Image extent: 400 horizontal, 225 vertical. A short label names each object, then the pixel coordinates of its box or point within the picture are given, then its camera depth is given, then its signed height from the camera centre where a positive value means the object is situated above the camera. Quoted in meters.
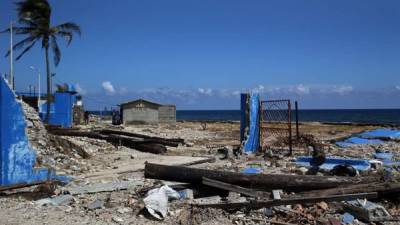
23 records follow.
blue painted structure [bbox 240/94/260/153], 15.82 -0.26
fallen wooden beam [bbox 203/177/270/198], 7.88 -1.39
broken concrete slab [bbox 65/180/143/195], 8.73 -1.51
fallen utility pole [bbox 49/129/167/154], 17.24 -1.11
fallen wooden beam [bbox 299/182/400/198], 7.50 -1.33
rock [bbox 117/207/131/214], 7.30 -1.61
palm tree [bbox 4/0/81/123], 30.58 +6.53
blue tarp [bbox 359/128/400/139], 24.81 -1.29
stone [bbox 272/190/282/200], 7.42 -1.39
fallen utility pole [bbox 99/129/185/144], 19.82 -1.02
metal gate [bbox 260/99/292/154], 15.67 -0.16
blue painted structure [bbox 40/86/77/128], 32.81 +0.53
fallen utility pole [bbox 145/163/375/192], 8.08 -1.26
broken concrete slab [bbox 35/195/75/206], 7.90 -1.57
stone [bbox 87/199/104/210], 7.54 -1.57
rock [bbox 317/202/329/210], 7.15 -1.52
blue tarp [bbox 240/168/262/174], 11.44 -1.49
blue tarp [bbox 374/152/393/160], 14.44 -1.47
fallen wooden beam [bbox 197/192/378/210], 7.12 -1.45
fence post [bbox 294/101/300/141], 15.13 +0.32
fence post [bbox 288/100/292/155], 15.10 -0.69
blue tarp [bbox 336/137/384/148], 20.06 -1.38
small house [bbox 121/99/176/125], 47.34 +0.45
